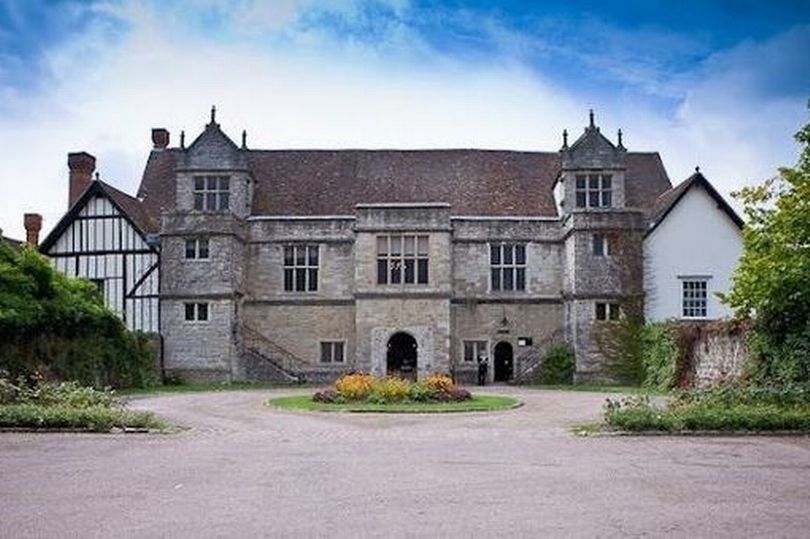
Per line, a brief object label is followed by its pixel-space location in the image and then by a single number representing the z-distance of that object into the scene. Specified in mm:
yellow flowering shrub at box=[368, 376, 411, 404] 25125
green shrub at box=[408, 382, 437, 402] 25594
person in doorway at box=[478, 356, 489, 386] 38406
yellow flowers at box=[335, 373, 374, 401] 25594
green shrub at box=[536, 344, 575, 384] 38562
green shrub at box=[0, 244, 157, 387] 27625
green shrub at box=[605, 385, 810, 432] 17812
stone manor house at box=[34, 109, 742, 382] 38250
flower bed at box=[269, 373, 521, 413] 24484
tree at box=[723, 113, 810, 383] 22500
